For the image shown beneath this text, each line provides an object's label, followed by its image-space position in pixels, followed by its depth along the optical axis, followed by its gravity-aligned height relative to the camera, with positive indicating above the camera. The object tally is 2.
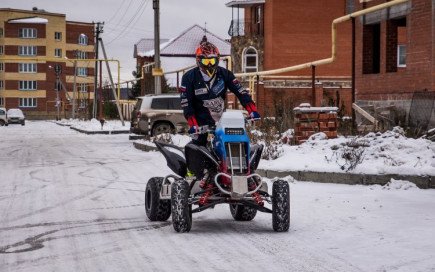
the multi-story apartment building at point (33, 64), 103.25 +6.37
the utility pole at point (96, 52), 55.97 +4.71
